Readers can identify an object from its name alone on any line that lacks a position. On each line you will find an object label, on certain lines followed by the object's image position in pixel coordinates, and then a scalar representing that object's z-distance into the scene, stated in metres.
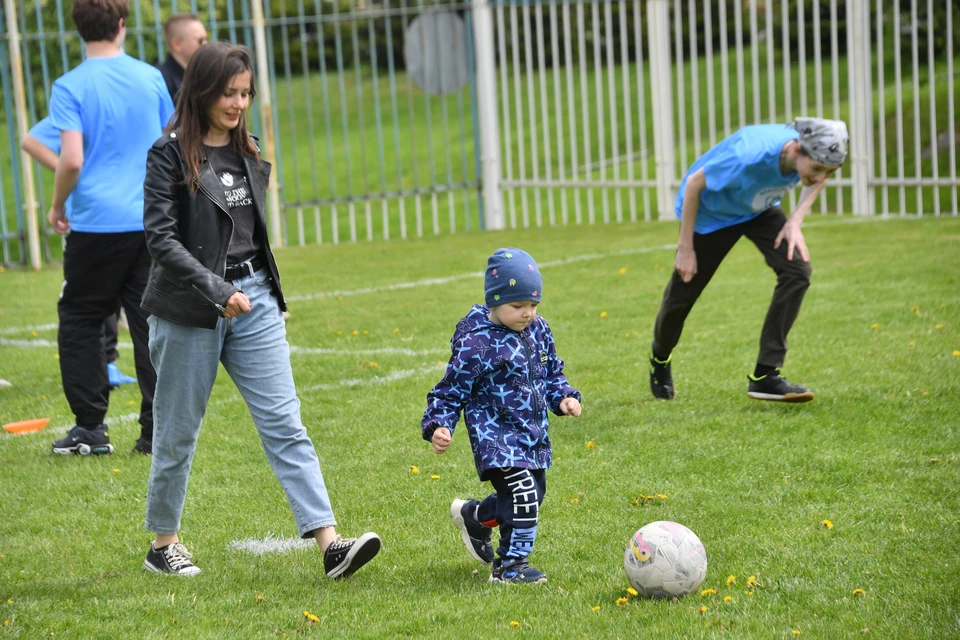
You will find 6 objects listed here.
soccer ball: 7.76
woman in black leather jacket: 8.25
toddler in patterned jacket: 8.14
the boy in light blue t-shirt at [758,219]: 11.81
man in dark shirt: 15.30
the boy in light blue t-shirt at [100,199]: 11.64
